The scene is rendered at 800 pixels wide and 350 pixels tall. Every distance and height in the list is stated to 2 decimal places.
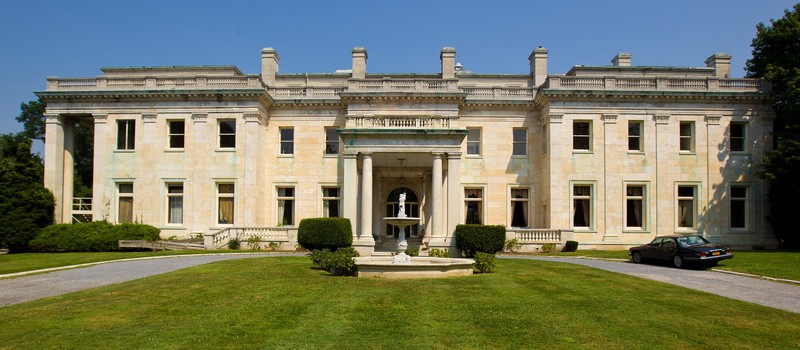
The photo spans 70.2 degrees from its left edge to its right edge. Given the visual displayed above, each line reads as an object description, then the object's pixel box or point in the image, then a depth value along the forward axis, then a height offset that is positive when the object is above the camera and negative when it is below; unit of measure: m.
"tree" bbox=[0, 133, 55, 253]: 31.17 -0.40
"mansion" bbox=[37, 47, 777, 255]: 33.91 +2.63
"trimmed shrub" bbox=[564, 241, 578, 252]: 31.29 -2.72
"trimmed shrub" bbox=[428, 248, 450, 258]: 25.54 -2.59
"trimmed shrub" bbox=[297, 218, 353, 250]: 27.27 -1.86
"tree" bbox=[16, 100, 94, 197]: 58.59 +6.17
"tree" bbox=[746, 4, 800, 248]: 30.86 +4.44
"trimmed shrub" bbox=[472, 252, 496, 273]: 18.53 -2.18
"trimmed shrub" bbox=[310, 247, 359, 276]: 17.33 -2.07
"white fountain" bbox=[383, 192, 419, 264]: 20.45 -1.03
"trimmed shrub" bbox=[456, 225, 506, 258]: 26.95 -1.99
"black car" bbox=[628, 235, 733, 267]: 21.38 -2.09
